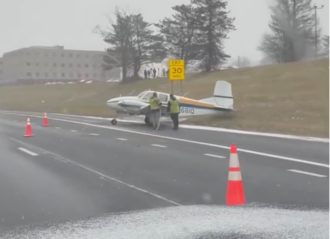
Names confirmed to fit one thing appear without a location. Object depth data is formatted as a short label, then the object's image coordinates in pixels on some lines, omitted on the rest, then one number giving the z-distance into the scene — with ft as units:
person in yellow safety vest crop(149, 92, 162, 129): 79.30
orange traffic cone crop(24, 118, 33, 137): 68.88
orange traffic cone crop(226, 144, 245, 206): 23.70
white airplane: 84.69
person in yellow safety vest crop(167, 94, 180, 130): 76.18
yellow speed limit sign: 94.69
